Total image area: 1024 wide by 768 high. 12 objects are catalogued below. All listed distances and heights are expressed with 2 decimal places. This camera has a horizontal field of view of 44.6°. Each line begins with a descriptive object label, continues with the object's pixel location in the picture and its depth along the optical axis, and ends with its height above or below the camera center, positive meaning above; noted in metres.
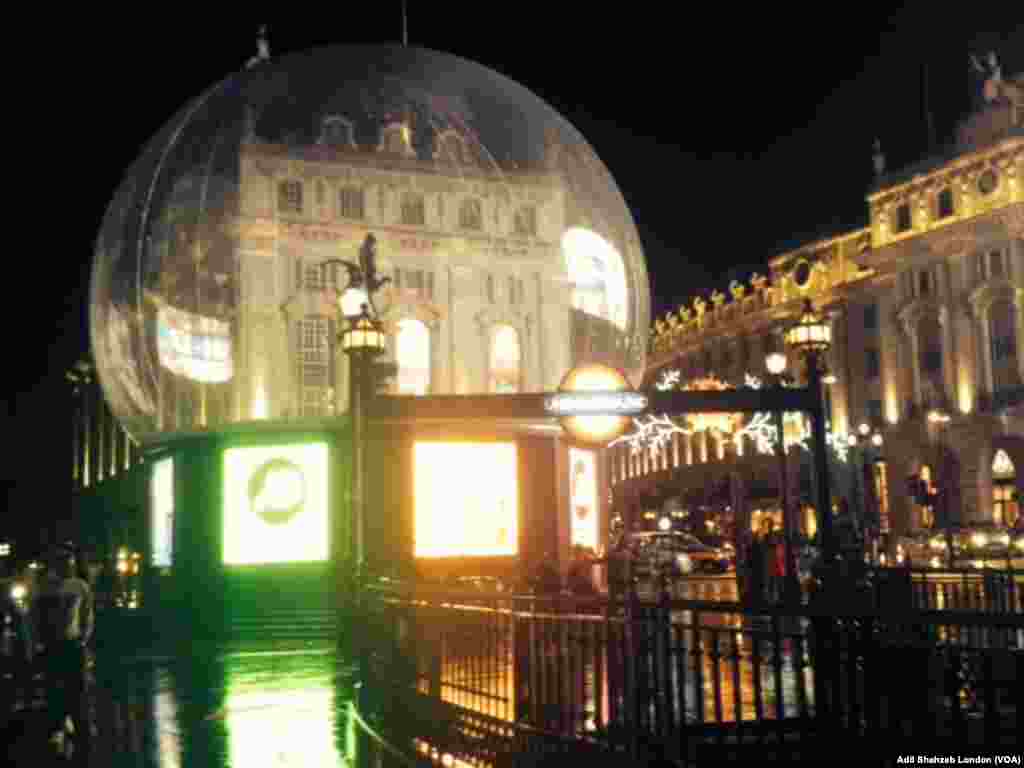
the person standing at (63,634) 14.41 -1.03
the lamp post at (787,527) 22.25 -0.13
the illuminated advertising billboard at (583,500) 32.16 +0.70
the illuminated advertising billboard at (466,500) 29.73 +0.74
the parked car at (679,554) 43.64 -1.13
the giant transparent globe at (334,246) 30.42 +7.17
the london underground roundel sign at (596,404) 16.78 +1.64
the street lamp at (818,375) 18.44 +2.31
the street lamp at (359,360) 16.91 +2.48
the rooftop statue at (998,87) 67.12 +22.89
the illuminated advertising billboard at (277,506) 29.95 +0.75
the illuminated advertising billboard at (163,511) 32.00 +0.78
